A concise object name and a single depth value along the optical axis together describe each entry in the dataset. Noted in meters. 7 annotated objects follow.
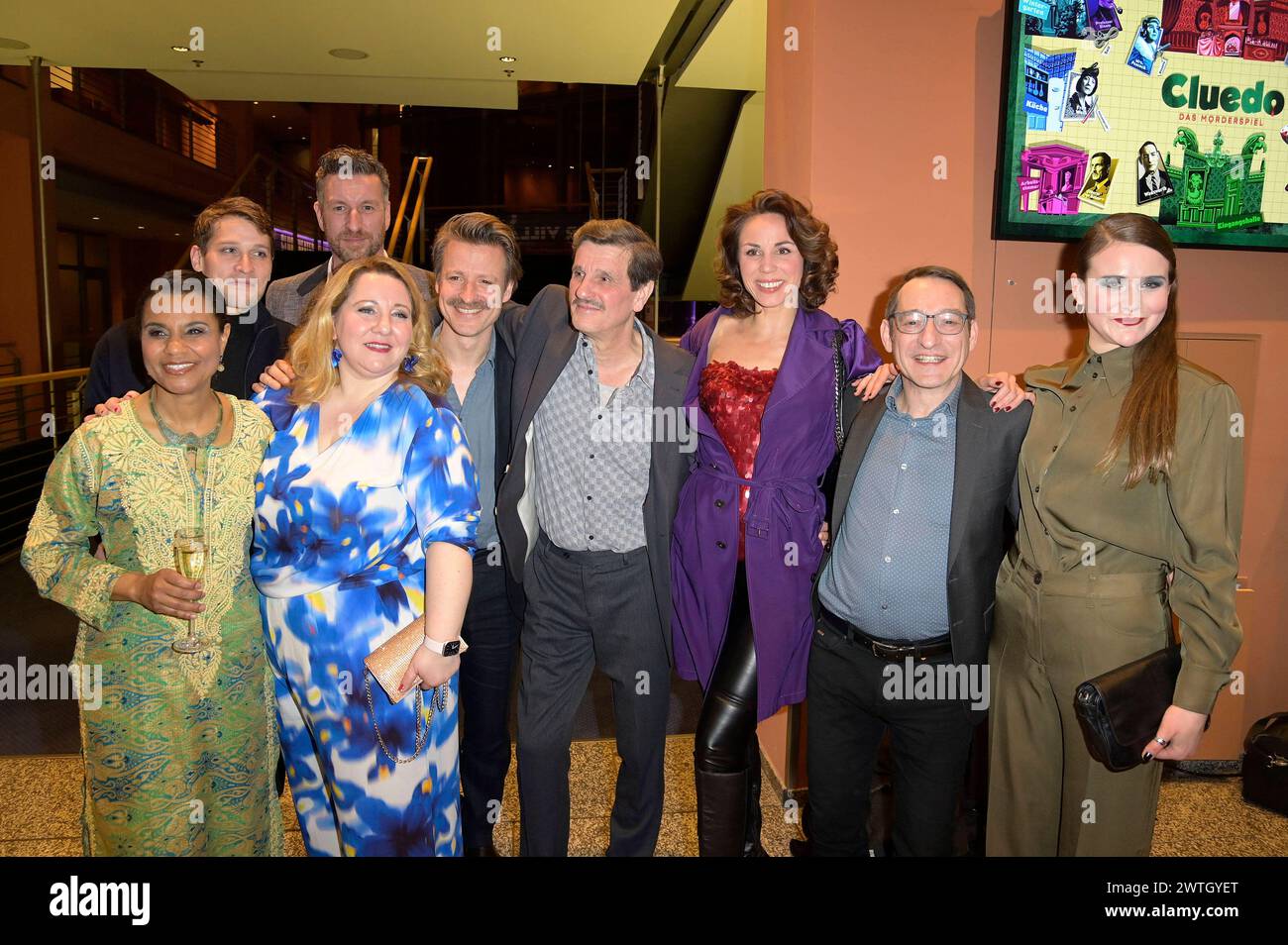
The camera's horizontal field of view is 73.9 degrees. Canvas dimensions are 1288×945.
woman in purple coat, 2.46
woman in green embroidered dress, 1.96
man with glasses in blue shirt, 2.17
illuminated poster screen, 3.23
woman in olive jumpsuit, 2.01
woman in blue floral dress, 2.02
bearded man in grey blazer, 3.09
